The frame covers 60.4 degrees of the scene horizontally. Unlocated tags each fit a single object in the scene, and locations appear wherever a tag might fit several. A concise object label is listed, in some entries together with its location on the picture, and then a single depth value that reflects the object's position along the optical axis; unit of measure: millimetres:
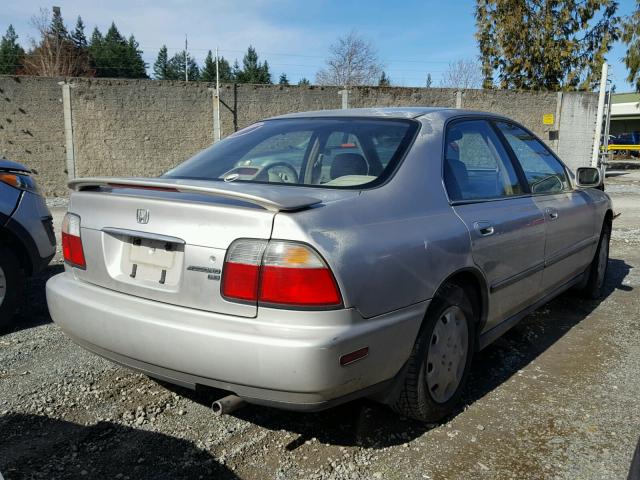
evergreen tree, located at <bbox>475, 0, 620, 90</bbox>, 22531
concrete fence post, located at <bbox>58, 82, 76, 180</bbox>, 13094
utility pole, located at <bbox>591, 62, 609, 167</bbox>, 14562
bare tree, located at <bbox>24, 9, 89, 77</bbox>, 46131
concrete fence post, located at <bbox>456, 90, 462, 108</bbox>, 17109
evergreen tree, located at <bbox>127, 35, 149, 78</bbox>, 59188
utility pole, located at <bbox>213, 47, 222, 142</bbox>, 14508
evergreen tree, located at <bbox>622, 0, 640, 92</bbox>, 27250
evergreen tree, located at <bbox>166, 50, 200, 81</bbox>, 78425
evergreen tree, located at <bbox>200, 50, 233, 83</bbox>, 73794
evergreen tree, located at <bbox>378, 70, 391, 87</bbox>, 46781
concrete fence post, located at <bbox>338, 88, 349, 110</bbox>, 15719
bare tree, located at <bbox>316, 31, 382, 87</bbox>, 43719
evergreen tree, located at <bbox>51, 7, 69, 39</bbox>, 46000
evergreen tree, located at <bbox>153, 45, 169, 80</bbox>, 84438
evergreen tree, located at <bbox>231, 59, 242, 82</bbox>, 72475
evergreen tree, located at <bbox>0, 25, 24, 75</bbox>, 45750
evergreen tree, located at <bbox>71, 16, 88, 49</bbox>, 60719
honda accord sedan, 2068
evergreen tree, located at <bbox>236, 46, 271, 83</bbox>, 71194
